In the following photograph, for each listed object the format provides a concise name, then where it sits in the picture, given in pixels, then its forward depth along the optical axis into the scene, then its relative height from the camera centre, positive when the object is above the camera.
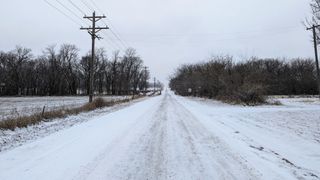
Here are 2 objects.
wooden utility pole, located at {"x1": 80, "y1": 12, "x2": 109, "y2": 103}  23.96 +6.46
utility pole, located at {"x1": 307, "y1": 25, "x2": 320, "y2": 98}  26.79 +4.30
